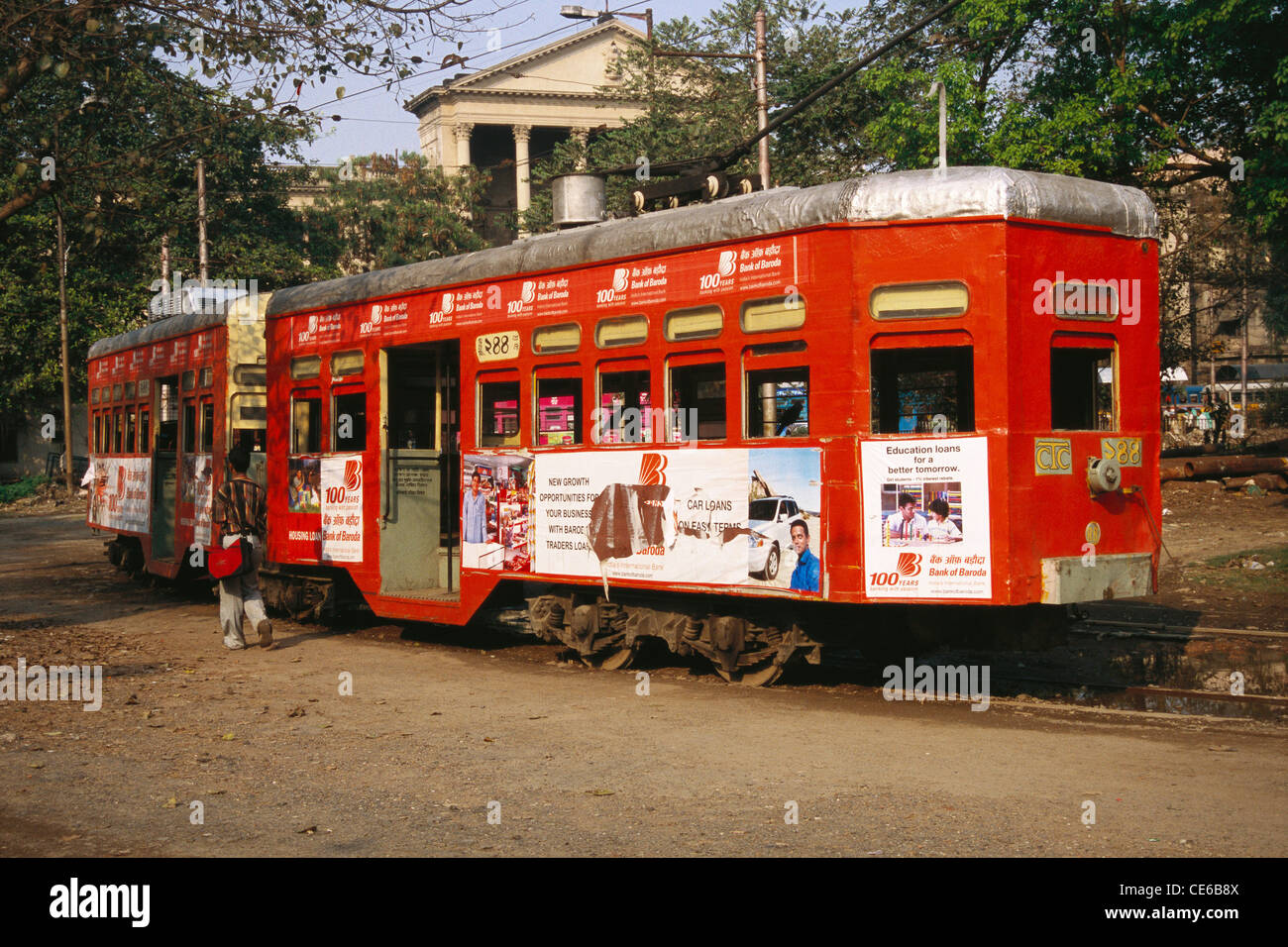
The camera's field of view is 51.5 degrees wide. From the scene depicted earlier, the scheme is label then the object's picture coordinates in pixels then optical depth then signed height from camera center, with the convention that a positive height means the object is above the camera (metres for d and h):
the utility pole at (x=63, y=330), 39.69 +4.54
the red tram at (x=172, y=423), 16.45 +0.76
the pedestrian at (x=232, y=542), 13.09 -0.76
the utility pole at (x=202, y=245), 35.00 +6.13
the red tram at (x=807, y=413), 9.10 +0.42
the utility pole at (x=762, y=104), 23.23 +6.64
